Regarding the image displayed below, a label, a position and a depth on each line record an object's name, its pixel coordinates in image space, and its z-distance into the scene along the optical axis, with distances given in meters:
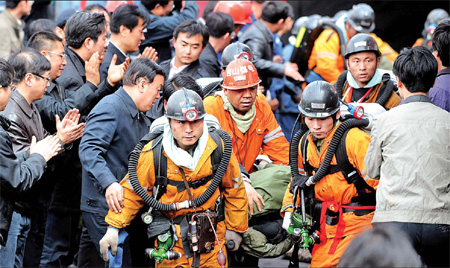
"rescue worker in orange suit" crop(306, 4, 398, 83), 17.55
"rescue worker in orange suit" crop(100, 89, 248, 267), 9.81
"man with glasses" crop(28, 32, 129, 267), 12.16
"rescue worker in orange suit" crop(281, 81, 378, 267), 10.16
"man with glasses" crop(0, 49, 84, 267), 10.95
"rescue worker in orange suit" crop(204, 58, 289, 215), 11.59
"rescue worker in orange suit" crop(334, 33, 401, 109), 12.24
